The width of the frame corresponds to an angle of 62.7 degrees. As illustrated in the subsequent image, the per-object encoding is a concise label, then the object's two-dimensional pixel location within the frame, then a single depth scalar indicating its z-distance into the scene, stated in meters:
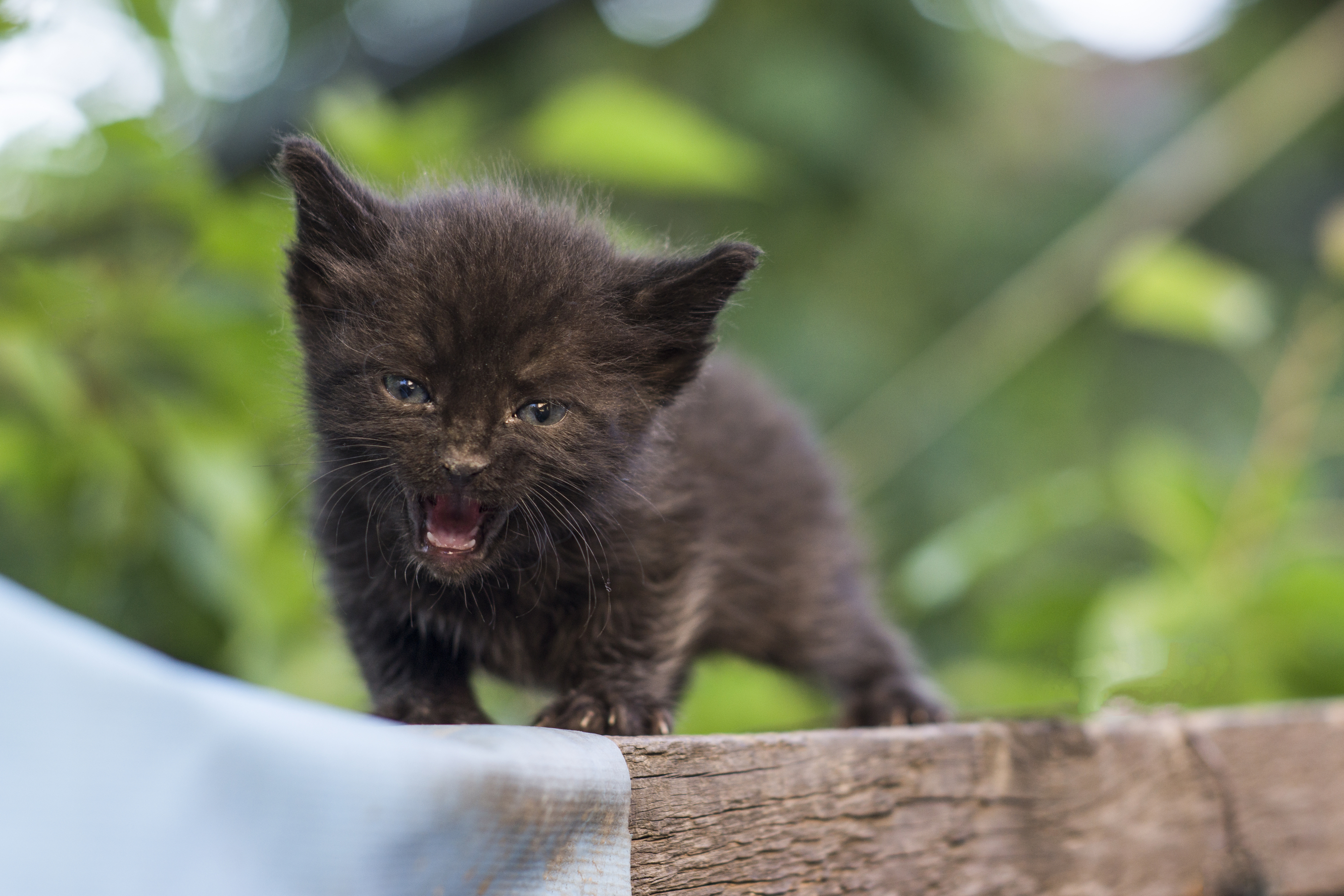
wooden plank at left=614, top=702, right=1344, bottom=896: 1.11
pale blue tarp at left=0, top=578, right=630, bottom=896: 0.60
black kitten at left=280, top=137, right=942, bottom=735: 1.26
